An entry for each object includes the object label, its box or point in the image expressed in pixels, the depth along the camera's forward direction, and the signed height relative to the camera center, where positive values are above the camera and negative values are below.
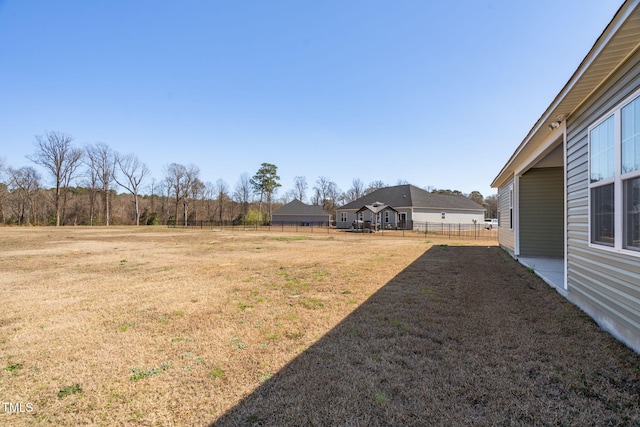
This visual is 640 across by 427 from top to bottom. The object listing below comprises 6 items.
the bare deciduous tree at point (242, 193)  54.09 +4.58
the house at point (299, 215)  42.34 +0.22
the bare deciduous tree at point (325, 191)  59.50 +5.48
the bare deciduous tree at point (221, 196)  52.50 +3.91
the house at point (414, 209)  30.02 +0.87
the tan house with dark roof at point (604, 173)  2.70 +0.53
